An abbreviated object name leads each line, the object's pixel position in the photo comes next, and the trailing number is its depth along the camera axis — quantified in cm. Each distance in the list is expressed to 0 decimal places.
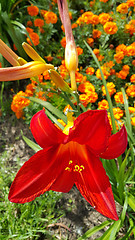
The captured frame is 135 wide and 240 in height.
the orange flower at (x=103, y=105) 59
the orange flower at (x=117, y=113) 58
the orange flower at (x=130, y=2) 69
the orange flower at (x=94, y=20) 69
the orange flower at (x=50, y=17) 70
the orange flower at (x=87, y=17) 69
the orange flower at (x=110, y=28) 65
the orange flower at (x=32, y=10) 72
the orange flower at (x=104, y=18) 68
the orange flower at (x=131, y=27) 69
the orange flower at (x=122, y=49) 65
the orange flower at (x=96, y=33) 71
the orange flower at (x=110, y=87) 62
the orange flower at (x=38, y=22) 70
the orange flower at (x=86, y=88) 60
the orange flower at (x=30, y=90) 64
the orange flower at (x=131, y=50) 64
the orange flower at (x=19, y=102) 61
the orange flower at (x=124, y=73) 66
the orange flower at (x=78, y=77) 62
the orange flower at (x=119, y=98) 61
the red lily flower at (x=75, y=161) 26
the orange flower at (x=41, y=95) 61
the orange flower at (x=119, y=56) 65
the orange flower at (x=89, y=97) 59
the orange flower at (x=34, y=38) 67
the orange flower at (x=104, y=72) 63
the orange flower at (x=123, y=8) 68
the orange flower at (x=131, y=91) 63
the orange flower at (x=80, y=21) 72
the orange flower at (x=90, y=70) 66
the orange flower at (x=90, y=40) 71
